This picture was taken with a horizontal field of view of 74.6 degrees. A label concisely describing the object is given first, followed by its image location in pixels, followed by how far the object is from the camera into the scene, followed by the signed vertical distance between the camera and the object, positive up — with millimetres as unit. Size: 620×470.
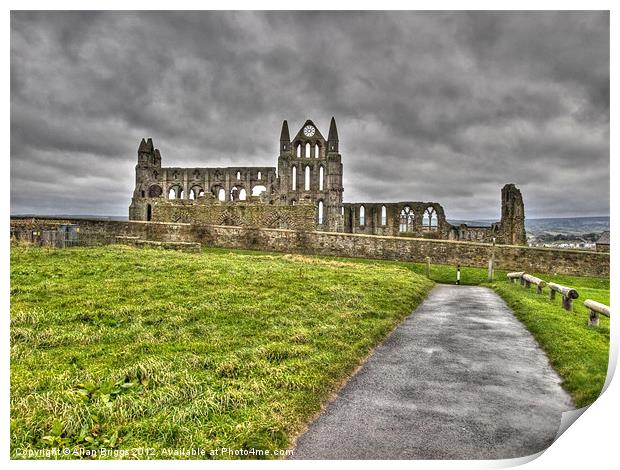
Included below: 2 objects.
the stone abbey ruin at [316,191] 51375 +6531
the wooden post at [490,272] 17502 -1736
